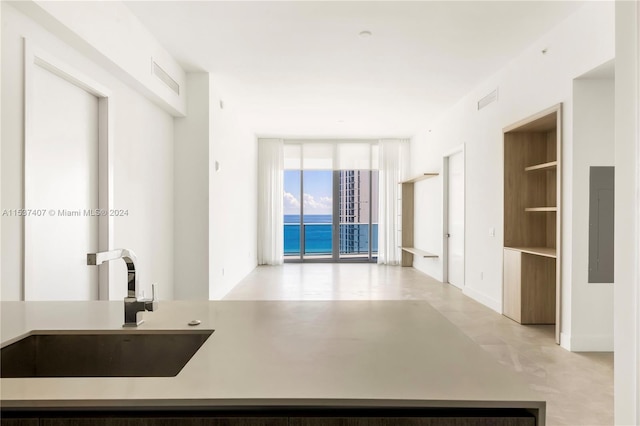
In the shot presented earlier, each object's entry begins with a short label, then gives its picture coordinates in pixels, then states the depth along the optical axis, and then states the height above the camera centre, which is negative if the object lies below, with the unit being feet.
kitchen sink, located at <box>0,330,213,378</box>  4.25 -1.59
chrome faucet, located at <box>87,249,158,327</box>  4.38 -1.05
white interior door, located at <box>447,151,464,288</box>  20.48 -0.40
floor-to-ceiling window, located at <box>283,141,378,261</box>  30.50 +1.96
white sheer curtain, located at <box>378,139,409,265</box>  30.12 +1.45
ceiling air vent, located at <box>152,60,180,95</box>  13.09 +4.90
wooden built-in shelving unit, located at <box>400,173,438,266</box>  29.81 -0.59
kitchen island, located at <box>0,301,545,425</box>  2.71 -1.32
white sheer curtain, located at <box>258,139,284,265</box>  30.01 +1.67
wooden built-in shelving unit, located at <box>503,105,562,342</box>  13.97 -0.40
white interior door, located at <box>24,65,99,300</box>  8.05 +0.58
